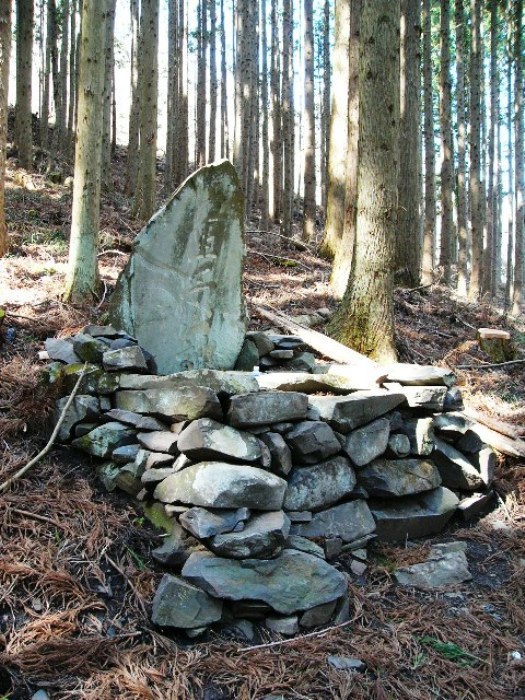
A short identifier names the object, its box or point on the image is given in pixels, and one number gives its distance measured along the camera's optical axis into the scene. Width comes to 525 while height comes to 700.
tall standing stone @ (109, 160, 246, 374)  4.45
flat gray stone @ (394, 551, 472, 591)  3.47
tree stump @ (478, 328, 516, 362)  7.23
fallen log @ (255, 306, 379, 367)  5.22
